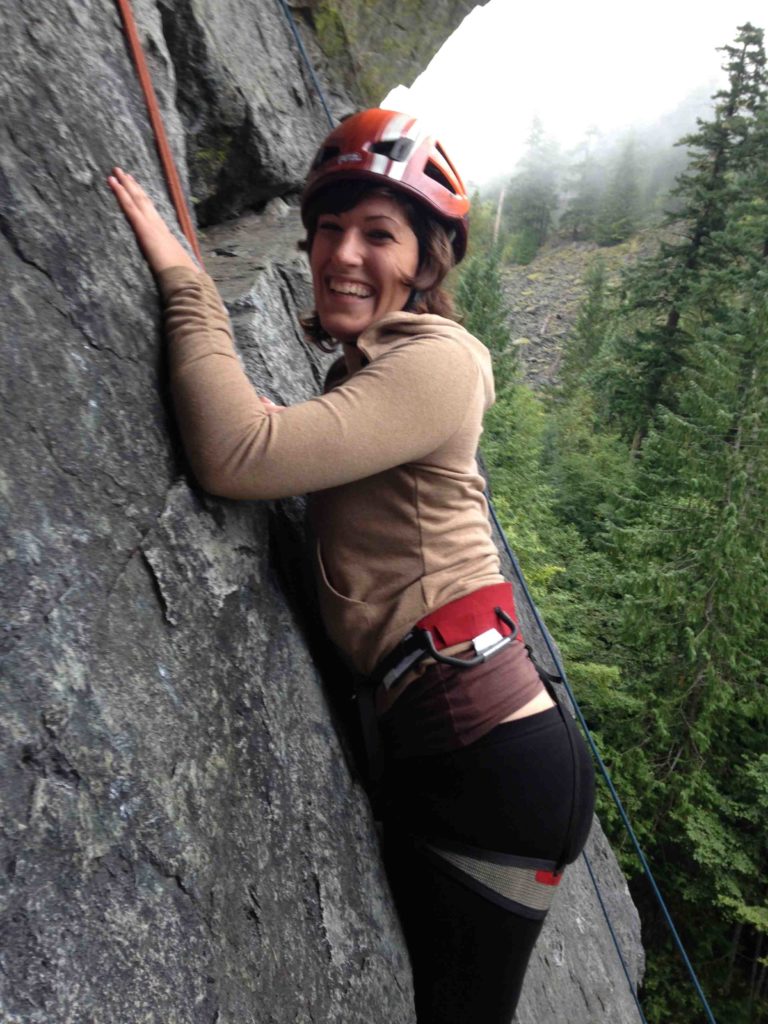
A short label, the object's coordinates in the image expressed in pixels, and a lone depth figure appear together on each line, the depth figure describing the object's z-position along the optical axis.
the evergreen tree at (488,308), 28.06
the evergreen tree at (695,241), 19.38
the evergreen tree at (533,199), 76.38
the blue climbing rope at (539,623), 4.65
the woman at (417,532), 1.83
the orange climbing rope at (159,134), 2.32
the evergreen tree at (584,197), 75.25
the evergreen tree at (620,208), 69.81
